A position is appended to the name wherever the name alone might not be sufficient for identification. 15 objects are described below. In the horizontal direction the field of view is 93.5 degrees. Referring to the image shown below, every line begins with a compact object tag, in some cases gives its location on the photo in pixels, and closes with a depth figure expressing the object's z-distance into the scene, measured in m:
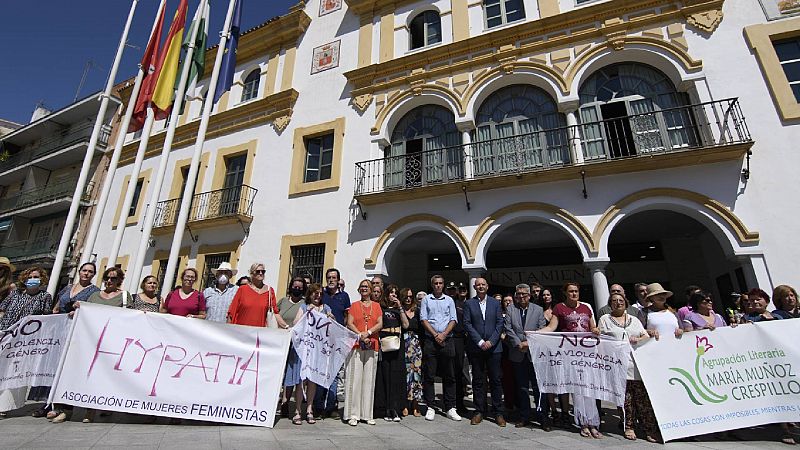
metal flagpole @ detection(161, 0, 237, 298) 9.66
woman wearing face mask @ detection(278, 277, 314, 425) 5.10
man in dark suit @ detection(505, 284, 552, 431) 5.15
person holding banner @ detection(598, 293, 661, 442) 4.51
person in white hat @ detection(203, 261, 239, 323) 6.15
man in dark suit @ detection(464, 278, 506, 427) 5.32
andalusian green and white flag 10.90
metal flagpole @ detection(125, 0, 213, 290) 9.25
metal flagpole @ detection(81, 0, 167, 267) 10.33
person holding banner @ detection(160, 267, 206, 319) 5.31
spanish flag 10.64
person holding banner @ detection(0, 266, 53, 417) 5.18
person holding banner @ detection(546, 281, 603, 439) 4.70
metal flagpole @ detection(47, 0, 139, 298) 9.21
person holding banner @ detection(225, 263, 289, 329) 5.32
